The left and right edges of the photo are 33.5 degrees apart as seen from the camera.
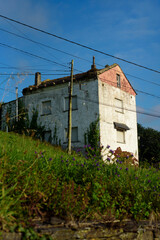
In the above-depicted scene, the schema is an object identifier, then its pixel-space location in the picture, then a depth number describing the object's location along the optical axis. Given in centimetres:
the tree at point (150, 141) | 3859
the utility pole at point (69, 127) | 1920
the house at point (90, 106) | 2453
